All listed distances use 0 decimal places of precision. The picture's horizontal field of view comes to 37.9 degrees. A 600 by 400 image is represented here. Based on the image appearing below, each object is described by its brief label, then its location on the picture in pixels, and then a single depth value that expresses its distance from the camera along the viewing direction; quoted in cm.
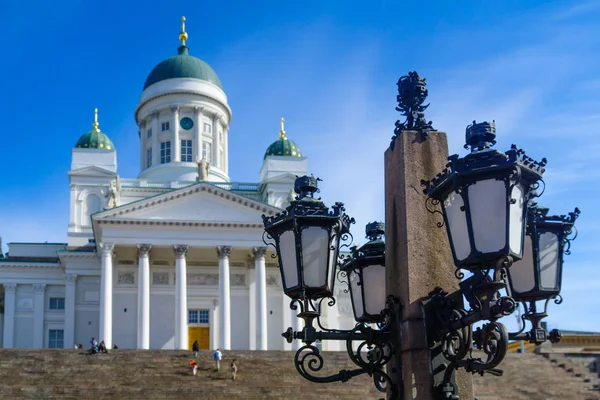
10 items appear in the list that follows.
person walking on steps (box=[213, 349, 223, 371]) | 3597
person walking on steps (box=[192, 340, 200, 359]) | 3802
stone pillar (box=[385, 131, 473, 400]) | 576
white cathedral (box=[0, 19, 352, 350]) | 4731
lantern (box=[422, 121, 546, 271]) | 506
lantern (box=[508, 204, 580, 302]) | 627
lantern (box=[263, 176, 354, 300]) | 632
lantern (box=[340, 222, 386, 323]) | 745
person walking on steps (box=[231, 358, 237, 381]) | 3488
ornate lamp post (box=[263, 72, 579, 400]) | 509
